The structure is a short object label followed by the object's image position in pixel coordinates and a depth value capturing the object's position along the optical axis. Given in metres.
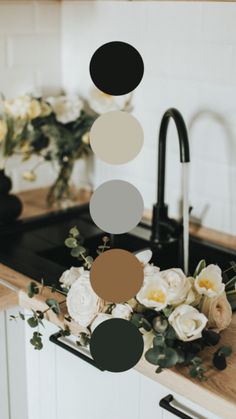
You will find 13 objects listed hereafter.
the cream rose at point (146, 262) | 1.24
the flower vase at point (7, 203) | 1.95
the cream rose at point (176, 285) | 1.19
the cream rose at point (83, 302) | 1.24
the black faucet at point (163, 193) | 1.60
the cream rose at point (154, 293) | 1.18
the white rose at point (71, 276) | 1.32
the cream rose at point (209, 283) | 1.22
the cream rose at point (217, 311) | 1.24
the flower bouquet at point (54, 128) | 1.98
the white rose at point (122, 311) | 1.22
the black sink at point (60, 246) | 1.68
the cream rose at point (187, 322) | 1.17
